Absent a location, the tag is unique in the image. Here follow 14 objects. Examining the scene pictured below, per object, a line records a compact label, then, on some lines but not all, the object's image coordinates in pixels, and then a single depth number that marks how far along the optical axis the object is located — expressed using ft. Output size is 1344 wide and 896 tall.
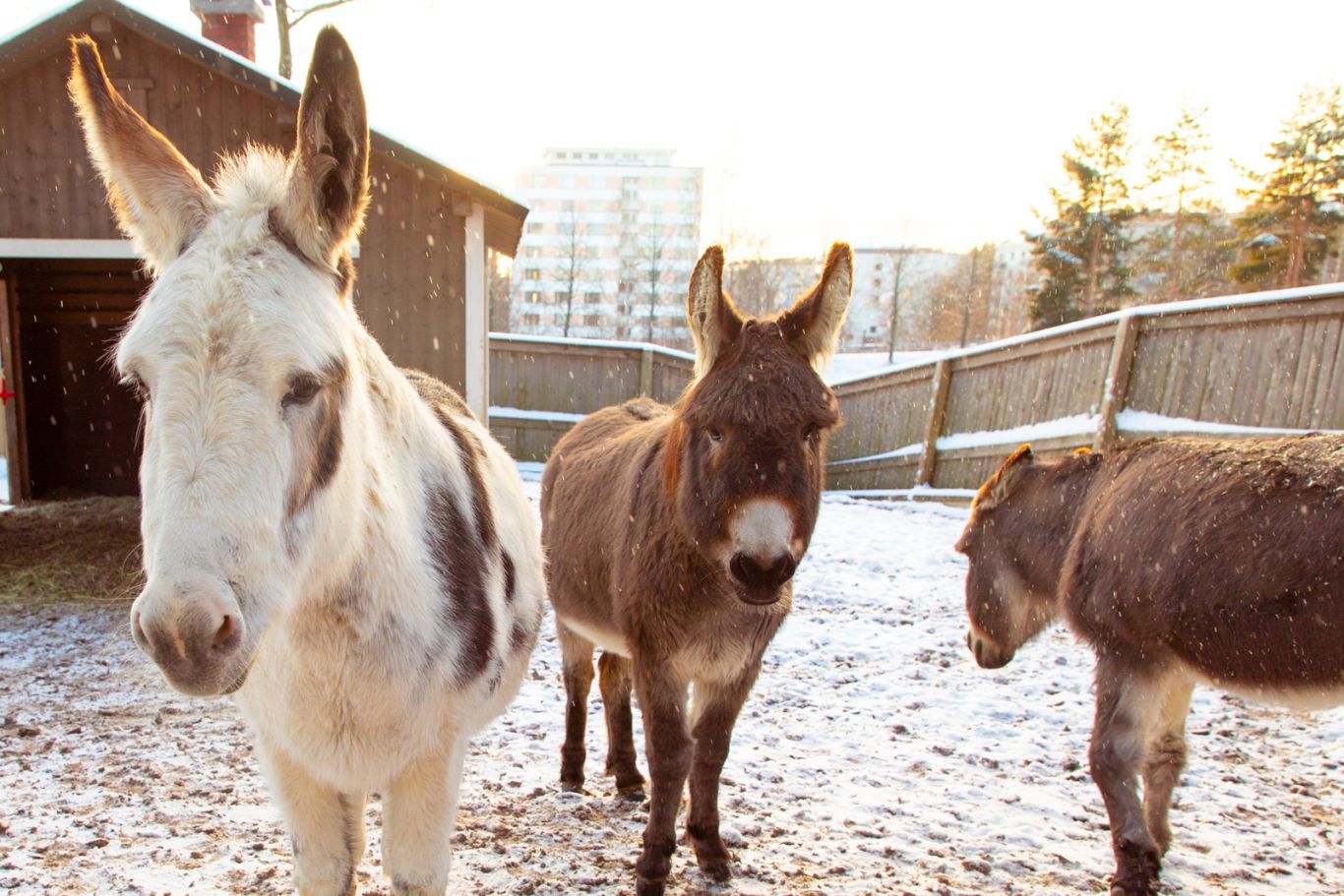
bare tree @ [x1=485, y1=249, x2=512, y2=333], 156.67
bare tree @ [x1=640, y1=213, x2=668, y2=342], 148.66
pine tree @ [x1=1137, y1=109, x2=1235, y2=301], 107.24
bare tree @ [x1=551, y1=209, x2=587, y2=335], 148.66
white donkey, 4.26
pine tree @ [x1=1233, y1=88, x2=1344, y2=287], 87.10
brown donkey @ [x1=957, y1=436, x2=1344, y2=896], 8.43
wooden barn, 23.53
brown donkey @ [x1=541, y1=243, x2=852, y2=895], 7.95
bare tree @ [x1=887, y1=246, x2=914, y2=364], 136.56
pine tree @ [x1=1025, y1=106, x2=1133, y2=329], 99.81
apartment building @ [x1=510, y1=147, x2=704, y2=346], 173.06
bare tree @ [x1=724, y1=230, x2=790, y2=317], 105.81
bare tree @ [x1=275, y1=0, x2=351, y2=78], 45.85
